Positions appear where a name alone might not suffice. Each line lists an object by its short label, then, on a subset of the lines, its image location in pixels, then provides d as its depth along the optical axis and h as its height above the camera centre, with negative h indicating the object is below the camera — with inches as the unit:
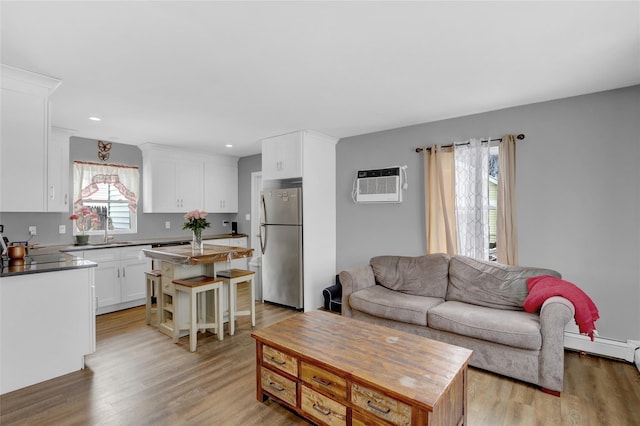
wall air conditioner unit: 156.3 +15.8
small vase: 136.7 -10.7
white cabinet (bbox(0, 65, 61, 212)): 94.4 +25.8
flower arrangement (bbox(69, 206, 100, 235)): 164.4 +0.4
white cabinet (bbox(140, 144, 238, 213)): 190.9 +25.3
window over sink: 171.9 +14.7
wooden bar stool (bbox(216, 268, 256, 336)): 131.5 -30.6
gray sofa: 90.5 -34.7
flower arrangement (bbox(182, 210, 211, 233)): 136.5 -2.1
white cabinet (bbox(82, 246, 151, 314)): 156.9 -31.7
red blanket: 90.3 -26.4
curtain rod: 124.7 +32.6
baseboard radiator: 105.5 -48.5
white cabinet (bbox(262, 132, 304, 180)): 165.5 +34.4
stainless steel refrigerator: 166.6 -16.8
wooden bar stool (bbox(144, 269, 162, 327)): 136.7 -30.6
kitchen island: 119.9 -22.0
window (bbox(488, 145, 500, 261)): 133.8 +7.7
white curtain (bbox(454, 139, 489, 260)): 133.6 +7.7
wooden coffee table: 59.4 -33.9
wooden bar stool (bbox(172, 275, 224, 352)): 117.4 -36.7
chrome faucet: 174.9 -4.5
